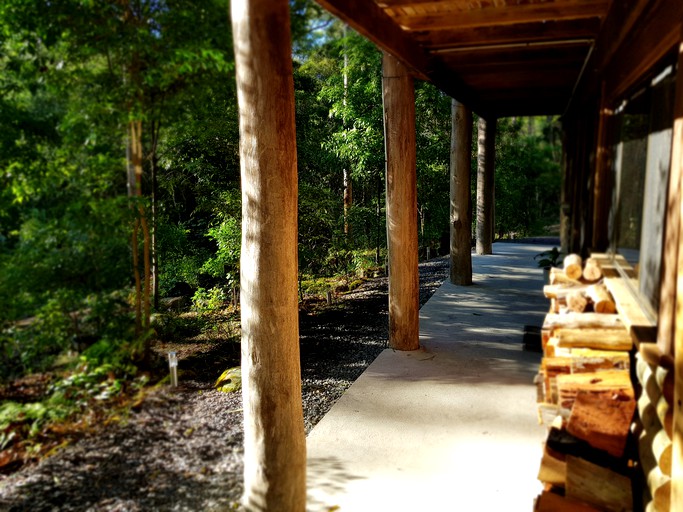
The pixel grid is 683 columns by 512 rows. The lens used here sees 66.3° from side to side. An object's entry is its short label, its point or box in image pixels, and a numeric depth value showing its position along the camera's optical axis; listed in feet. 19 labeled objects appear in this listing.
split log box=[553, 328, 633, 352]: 8.22
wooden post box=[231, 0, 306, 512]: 7.22
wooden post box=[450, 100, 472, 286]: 25.73
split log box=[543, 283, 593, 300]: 11.38
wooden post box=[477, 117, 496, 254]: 34.24
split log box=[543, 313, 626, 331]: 8.98
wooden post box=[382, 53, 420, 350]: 15.52
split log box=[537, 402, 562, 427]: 9.09
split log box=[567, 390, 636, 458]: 7.48
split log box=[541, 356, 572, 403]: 8.80
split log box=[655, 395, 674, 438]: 5.98
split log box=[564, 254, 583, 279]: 12.75
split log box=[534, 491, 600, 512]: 7.39
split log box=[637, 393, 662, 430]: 6.71
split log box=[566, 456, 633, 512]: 7.20
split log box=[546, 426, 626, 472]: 7.59
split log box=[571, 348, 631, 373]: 8.15
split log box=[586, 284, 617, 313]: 9.85
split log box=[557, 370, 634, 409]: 7.75
